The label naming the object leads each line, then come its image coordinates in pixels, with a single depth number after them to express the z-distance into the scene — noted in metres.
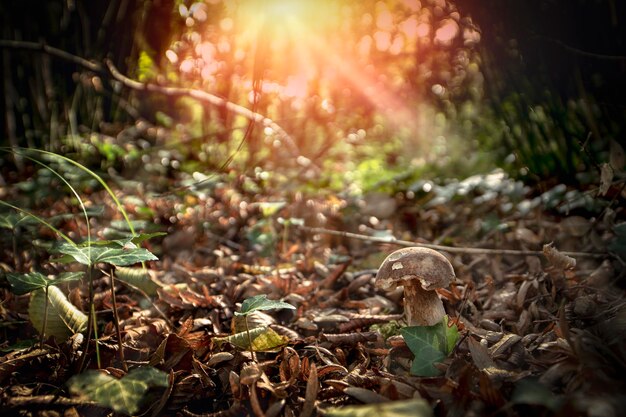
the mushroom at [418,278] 0.49
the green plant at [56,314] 0.46
